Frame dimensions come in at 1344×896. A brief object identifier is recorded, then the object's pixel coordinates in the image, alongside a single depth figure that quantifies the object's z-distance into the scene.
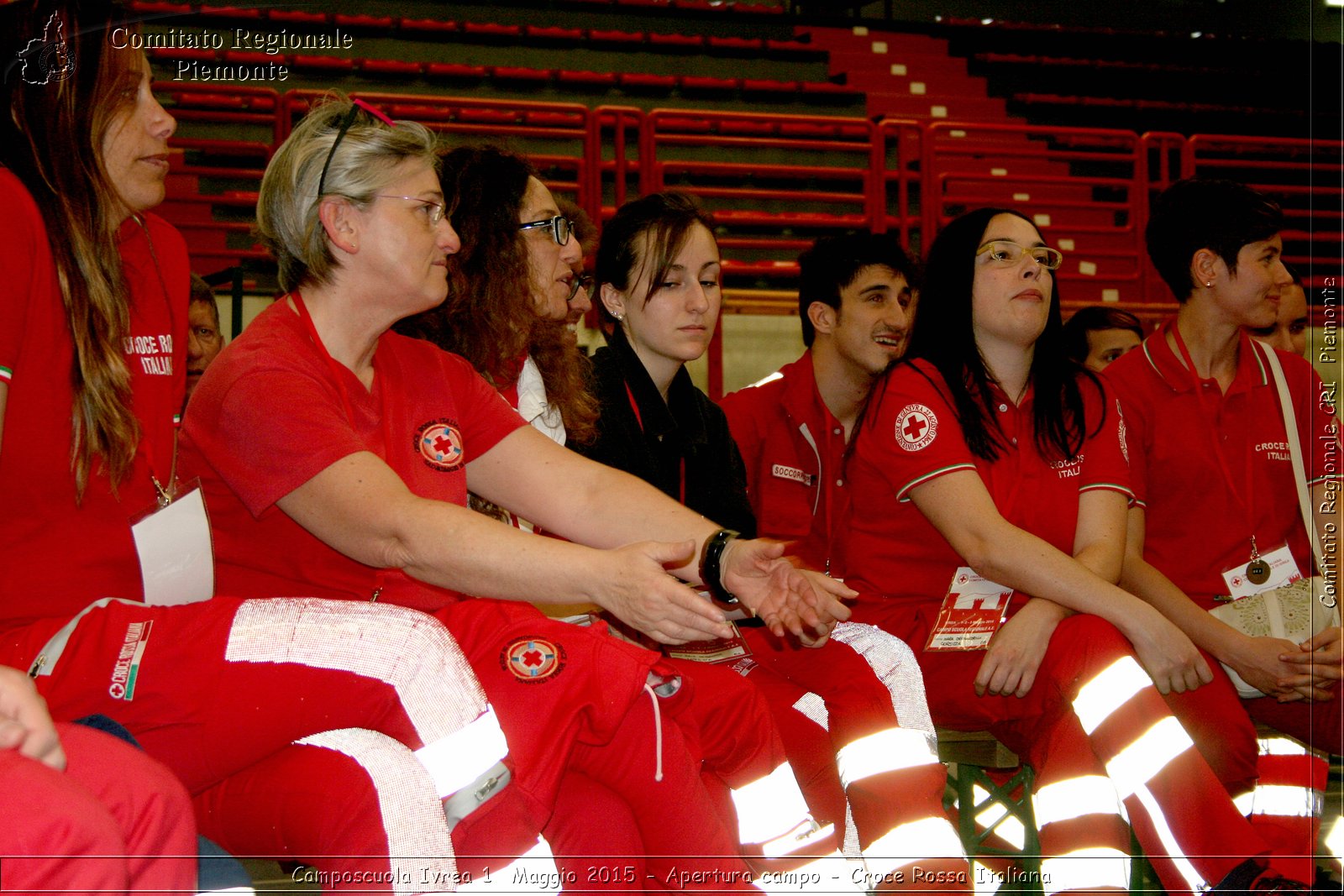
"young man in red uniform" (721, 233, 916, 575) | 3.40
